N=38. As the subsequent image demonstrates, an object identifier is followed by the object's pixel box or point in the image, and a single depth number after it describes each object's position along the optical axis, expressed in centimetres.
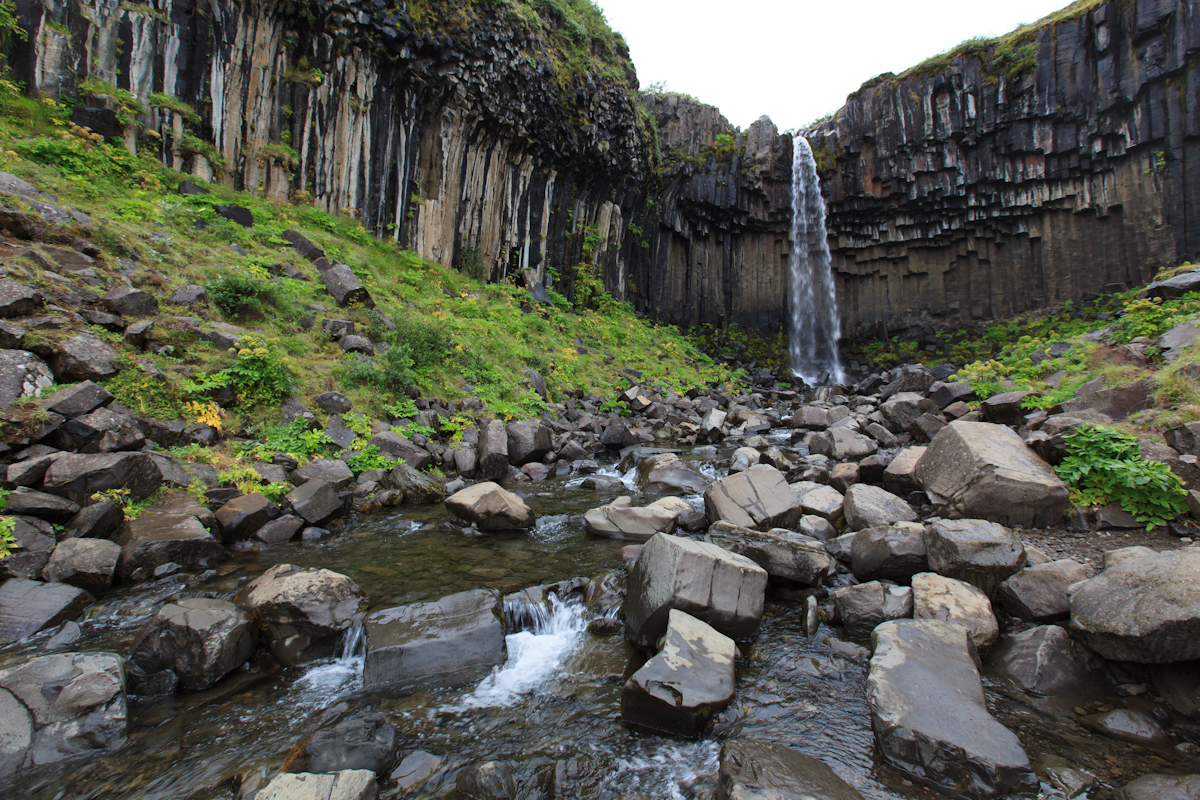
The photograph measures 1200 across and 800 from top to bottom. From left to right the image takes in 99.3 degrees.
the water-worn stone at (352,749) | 283
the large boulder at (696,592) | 402
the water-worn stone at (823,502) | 612
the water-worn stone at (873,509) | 561
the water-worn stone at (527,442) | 996
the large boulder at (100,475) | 498
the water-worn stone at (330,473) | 701
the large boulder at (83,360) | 616
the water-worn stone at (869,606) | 404
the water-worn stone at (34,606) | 387
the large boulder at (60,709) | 284
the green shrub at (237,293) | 911
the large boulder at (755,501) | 601
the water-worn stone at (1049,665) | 334
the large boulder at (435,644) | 373
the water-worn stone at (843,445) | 912
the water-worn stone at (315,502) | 634
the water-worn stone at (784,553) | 481
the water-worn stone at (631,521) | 636
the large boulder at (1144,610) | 290
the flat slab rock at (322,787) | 249
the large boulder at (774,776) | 254
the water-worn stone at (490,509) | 661
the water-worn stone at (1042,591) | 382
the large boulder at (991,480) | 504
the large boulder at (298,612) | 402
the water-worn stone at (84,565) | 441
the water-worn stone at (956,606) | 374
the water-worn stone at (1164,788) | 245
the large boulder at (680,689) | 316
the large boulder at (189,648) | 356
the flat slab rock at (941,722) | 266
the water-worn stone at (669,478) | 832
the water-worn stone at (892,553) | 457
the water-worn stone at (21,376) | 550
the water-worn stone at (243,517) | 573
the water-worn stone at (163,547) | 480
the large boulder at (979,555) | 416
